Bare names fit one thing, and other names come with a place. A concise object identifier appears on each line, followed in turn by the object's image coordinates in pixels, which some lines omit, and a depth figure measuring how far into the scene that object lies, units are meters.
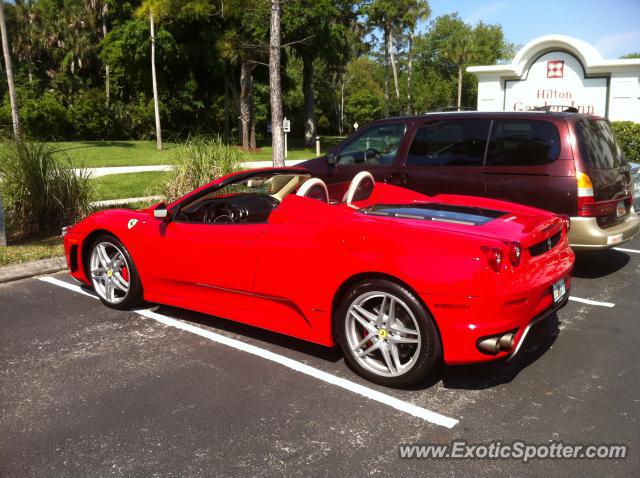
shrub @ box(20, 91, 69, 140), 40.00
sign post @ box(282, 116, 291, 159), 16.84
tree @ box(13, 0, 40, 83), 49.98
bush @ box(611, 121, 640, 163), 16.16
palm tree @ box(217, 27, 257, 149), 30.34
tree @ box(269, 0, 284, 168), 12.09
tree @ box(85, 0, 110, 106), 46.53
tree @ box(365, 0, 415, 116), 49.50
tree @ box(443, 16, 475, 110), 71.50
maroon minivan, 5.89
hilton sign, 16.33
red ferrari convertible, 3.35
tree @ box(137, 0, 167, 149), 27.83
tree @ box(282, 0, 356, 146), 29.97
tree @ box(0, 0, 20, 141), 20.45
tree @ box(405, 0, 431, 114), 50.56
